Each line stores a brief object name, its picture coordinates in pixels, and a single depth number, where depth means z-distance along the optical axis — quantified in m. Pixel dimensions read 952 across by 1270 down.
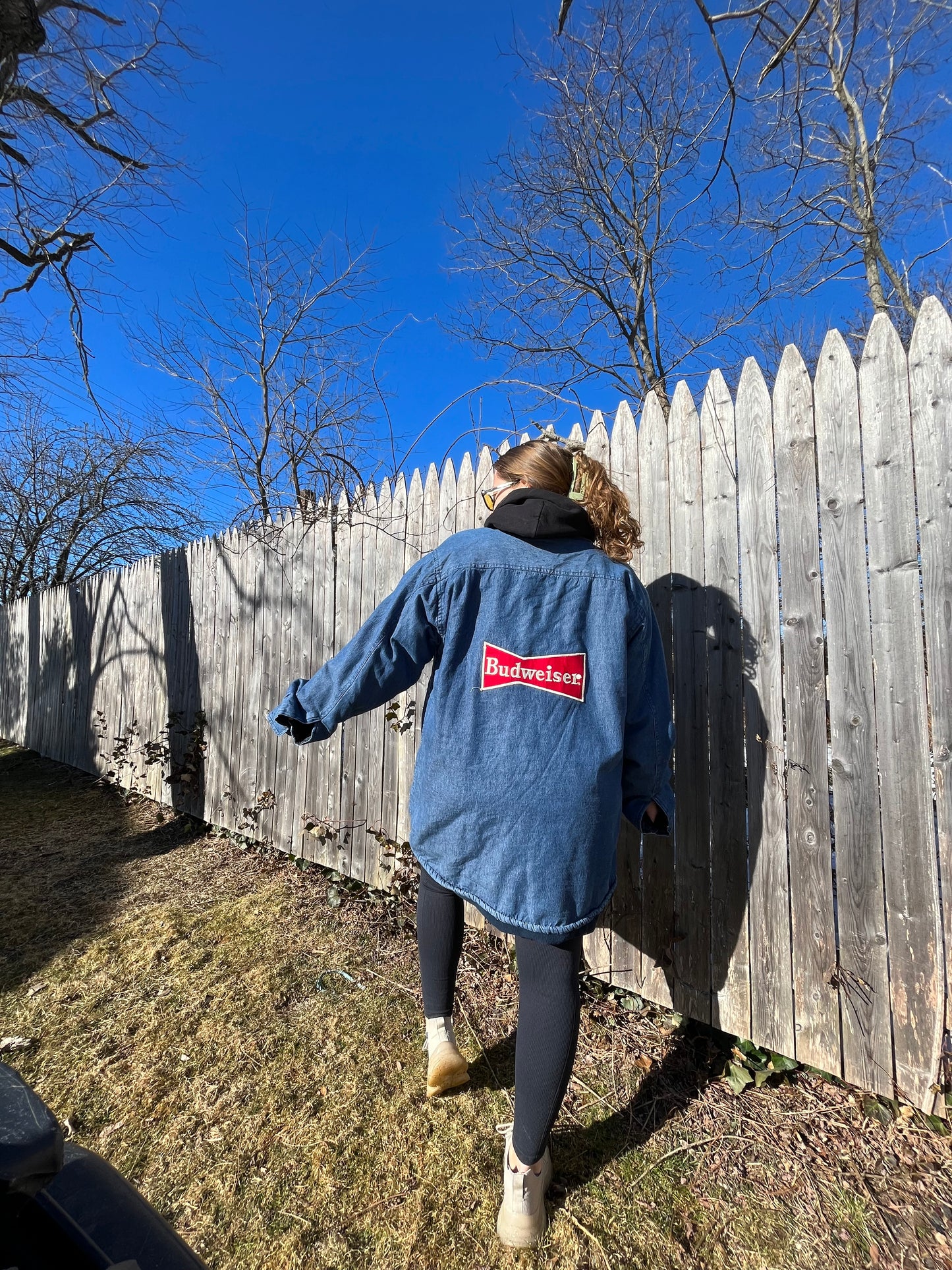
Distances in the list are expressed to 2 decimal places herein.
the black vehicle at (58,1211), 0.56
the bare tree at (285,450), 3.89
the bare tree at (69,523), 11.76
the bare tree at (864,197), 5.80
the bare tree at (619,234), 6.56
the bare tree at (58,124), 4.21
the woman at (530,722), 1.43
